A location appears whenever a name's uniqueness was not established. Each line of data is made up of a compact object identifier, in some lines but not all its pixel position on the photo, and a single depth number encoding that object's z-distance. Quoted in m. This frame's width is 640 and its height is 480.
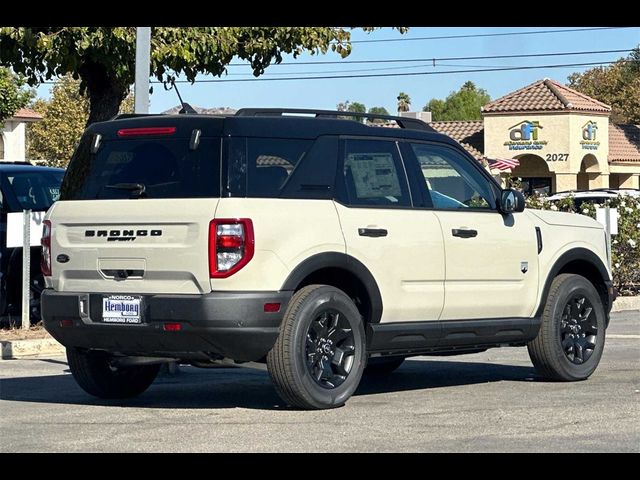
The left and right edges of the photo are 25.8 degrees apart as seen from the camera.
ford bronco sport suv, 8.98
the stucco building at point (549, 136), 57.53
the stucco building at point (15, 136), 68.00
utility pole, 12.12
